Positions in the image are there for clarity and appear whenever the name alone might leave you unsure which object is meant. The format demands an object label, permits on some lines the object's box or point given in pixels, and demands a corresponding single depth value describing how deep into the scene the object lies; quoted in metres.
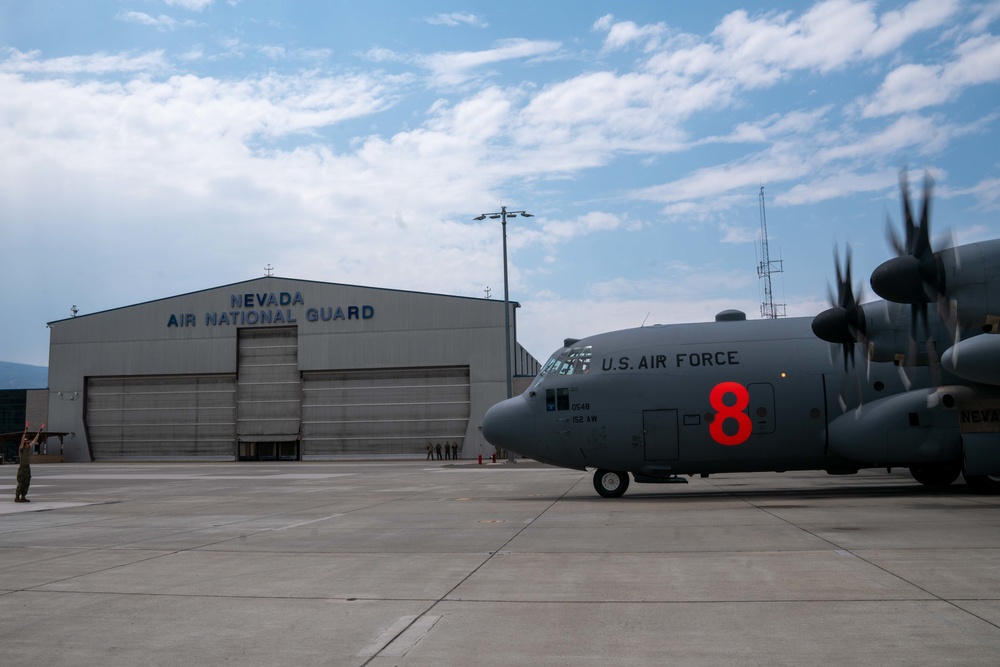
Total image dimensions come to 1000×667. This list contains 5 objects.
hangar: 67.56
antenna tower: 58.49
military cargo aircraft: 18.91
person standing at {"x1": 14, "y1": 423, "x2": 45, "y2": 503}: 21.70
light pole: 46.09
